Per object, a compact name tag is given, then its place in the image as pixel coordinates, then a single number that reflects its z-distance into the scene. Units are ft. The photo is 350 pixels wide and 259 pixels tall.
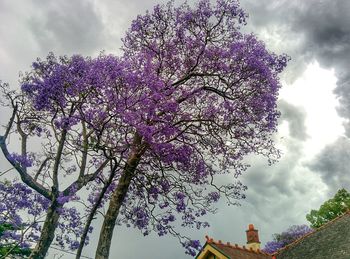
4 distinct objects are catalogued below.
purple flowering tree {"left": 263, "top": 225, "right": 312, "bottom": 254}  130.11
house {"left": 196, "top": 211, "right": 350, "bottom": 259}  66.23
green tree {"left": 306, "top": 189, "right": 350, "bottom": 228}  124.47
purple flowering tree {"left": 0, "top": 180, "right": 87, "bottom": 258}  65.33
